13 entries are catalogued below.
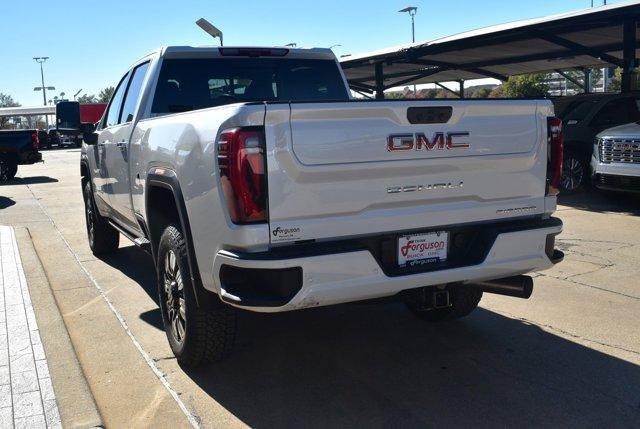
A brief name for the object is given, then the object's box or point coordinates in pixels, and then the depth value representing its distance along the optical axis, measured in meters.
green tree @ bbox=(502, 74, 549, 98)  44.22
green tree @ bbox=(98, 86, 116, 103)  101.61
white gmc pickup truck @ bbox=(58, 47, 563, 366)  3.17
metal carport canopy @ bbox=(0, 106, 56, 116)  56.72
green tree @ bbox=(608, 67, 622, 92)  46.03
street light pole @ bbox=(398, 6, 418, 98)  43.31
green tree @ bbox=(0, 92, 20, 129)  104.97
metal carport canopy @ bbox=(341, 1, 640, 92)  12.02
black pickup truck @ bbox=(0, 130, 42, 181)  19.67
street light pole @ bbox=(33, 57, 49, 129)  87.19
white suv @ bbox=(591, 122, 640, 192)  9.59
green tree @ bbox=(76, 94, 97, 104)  118.07
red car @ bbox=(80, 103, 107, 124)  50.78
